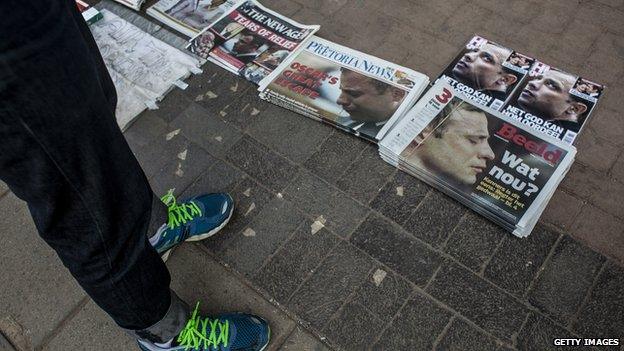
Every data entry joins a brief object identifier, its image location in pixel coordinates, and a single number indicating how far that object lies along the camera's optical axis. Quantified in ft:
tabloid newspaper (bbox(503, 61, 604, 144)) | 5.67
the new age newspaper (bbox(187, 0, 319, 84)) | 6.73
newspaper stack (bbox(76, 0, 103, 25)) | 7.45
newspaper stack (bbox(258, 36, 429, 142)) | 5.96
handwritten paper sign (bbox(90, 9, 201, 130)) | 6.62
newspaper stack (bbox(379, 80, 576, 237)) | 5.08
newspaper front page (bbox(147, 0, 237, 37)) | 7.30
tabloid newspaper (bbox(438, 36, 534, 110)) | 6.00
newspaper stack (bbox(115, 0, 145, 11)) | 7.59
